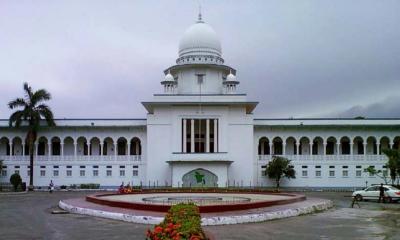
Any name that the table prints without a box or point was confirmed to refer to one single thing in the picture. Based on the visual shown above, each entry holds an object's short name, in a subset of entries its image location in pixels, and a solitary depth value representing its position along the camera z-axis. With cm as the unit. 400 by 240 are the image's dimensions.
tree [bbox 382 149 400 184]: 4100
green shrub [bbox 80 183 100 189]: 5266
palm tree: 5128
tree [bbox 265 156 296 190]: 5100
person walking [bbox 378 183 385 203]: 3300
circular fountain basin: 2061
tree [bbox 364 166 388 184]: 4728
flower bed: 740
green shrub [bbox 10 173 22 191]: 4975
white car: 3322
